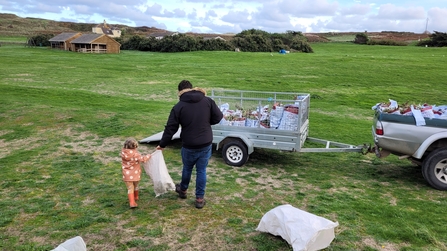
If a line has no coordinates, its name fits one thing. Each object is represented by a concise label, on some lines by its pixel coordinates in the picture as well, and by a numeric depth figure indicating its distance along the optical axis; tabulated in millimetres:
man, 5898
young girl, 6043
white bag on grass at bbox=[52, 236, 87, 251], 4193
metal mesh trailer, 8320
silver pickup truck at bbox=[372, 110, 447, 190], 7212
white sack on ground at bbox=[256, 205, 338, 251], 4656
